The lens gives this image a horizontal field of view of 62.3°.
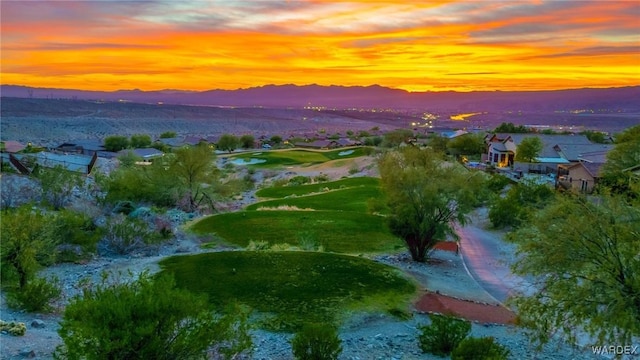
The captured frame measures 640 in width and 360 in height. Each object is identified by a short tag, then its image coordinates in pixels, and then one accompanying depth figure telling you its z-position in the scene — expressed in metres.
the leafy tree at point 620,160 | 37.95
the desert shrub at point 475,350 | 11.78
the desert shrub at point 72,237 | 23.53
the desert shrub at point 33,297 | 15.92
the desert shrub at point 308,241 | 24.59
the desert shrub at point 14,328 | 13.42
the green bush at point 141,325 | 8.80
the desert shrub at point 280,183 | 60.48
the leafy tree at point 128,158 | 62.03
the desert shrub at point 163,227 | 28.03
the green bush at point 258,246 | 22.89
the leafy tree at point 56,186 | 35.09
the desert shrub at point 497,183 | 44.03
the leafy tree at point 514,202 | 32.72
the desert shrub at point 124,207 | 35.60
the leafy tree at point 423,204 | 23.70
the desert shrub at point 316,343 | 12.17
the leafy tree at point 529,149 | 59.28
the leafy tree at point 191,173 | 40.47
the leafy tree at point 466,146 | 75.69
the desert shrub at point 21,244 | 17.12
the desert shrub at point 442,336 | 13.66
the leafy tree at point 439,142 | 75.97
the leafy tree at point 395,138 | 95.01
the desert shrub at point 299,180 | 59.62
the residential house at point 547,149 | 60.84
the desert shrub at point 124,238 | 25.14
